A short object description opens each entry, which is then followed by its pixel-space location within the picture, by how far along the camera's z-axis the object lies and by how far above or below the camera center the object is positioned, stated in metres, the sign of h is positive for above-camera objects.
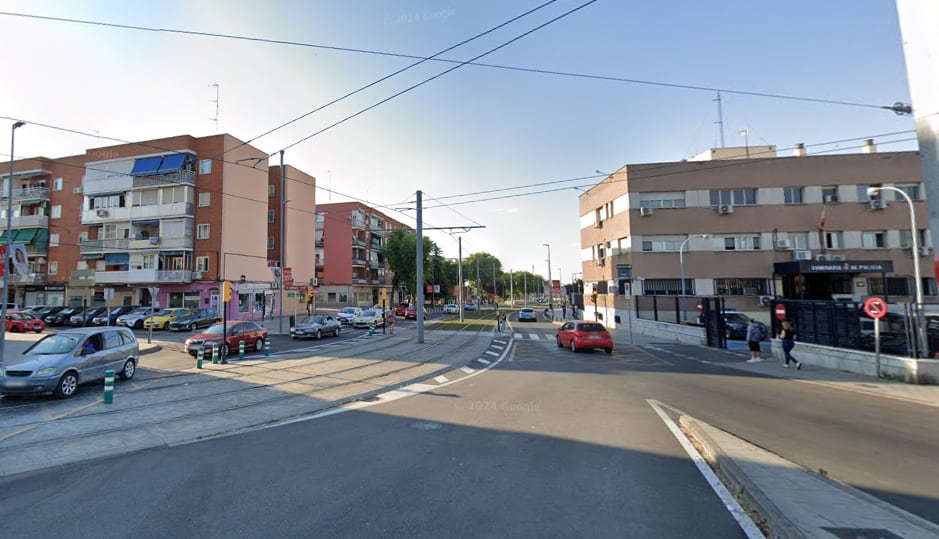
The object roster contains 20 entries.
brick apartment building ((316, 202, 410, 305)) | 57.72 +6.88
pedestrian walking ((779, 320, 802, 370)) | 14.98 -1.82
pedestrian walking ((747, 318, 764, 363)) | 15.95 -1.94
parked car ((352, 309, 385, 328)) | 33.19 -1.63
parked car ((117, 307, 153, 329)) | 28.28 -1.01
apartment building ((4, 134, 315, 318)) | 36.56 +7.46
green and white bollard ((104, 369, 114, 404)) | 8.99 -1.87
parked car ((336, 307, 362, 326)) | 35.16 -1.30
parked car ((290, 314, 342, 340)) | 24.38 -1.66
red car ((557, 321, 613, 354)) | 19.02 -2.02
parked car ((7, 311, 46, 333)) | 25.69 -1.04
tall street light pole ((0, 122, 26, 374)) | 13.96 +1.86
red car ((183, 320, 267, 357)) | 16.48 -1.53
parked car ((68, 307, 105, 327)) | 29.31 -0.85
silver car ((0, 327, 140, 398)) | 9.16 -1.40
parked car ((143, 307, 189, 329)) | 28.44 -0.94
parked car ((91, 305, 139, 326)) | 28.36 -0.86
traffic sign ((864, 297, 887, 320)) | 11.72 -0.57
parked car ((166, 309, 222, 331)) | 27.91 -1.22
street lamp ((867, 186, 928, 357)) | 11.63 -1.27
